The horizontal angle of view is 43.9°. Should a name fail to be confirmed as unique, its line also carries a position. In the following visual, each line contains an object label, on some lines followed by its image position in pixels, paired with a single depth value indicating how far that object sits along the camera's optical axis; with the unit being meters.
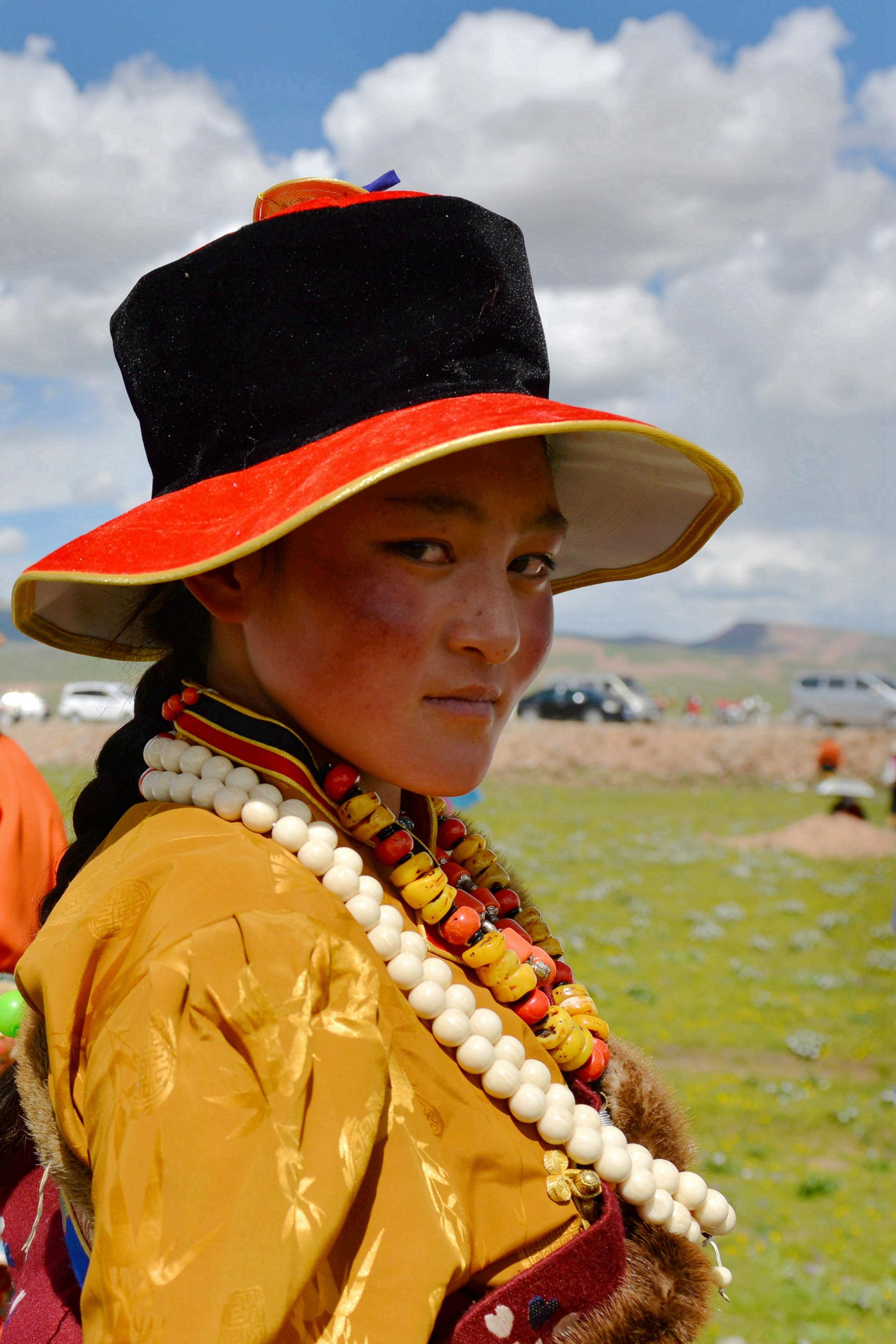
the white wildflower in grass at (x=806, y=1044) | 9.77
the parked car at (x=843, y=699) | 47.59
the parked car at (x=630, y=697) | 44.56
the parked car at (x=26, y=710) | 34.72
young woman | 1.21
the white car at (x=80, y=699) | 42.28
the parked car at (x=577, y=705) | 42.88
